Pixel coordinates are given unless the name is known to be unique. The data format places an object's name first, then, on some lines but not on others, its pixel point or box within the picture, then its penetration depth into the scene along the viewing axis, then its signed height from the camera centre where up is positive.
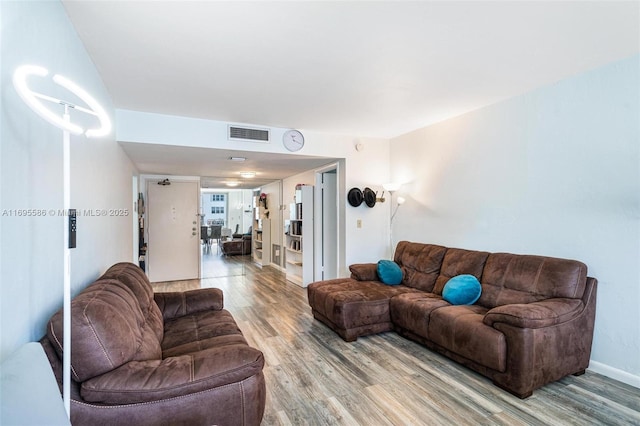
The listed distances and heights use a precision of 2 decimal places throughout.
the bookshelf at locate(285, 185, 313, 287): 5.45 -0.46
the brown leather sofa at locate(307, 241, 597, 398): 2.20 -0.86
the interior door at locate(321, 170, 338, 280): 5.54 -0.10
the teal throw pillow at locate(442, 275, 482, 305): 2.96 -0.74
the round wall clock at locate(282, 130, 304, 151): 4.14 +0.99
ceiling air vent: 3.85 +1.01
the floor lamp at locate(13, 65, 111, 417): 1.09 -0.02
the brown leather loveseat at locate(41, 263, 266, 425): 1.33 -0.73
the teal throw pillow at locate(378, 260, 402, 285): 3.80 -0.71
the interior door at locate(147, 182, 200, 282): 6.30 -0.32
